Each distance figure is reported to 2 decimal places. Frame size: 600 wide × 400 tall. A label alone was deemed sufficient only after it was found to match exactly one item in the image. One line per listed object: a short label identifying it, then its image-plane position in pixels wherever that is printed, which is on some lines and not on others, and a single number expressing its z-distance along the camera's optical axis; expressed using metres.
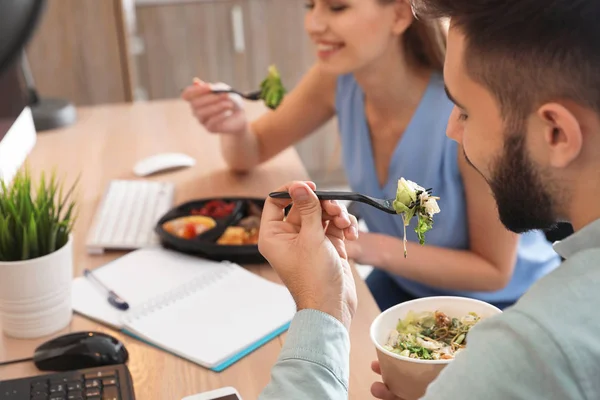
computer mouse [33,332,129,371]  1.00
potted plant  1.04
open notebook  1.08
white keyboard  1.38
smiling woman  1.40
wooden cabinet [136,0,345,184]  3.13
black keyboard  0.93
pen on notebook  1.17
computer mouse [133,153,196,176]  1.73
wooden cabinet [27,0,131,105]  2.43
